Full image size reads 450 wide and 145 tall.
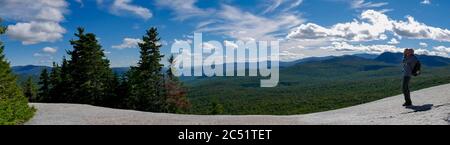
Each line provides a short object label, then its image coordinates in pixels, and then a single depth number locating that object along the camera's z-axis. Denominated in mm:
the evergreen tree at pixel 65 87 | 60250
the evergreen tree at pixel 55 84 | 64000
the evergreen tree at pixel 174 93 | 62906
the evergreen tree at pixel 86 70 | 59156
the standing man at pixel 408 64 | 21781
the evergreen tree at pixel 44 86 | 69569
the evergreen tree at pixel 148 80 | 60781
